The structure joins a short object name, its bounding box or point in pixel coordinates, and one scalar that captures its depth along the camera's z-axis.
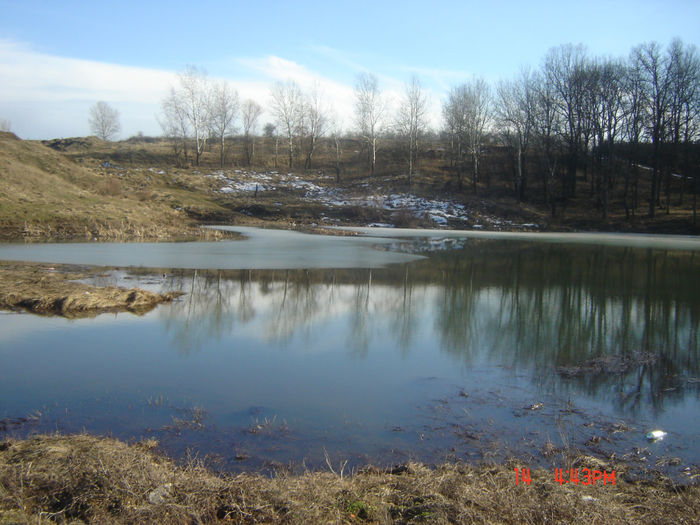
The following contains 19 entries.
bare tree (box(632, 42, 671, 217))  39.78
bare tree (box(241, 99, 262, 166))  66.44
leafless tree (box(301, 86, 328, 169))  64.62
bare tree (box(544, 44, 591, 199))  44.31
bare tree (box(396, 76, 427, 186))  52.88
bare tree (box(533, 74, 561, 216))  45.03
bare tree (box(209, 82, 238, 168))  64.31
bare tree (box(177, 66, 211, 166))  62.78
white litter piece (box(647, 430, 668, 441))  4.94
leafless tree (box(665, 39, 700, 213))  39.50
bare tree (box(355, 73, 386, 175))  56.66
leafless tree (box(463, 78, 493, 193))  48.81
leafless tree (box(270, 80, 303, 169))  64.94
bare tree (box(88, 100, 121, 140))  91.44
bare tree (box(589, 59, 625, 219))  41.47
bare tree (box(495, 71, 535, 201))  45.62
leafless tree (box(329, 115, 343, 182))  55.06
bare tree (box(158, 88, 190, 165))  62.88
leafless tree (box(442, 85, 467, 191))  50.77
